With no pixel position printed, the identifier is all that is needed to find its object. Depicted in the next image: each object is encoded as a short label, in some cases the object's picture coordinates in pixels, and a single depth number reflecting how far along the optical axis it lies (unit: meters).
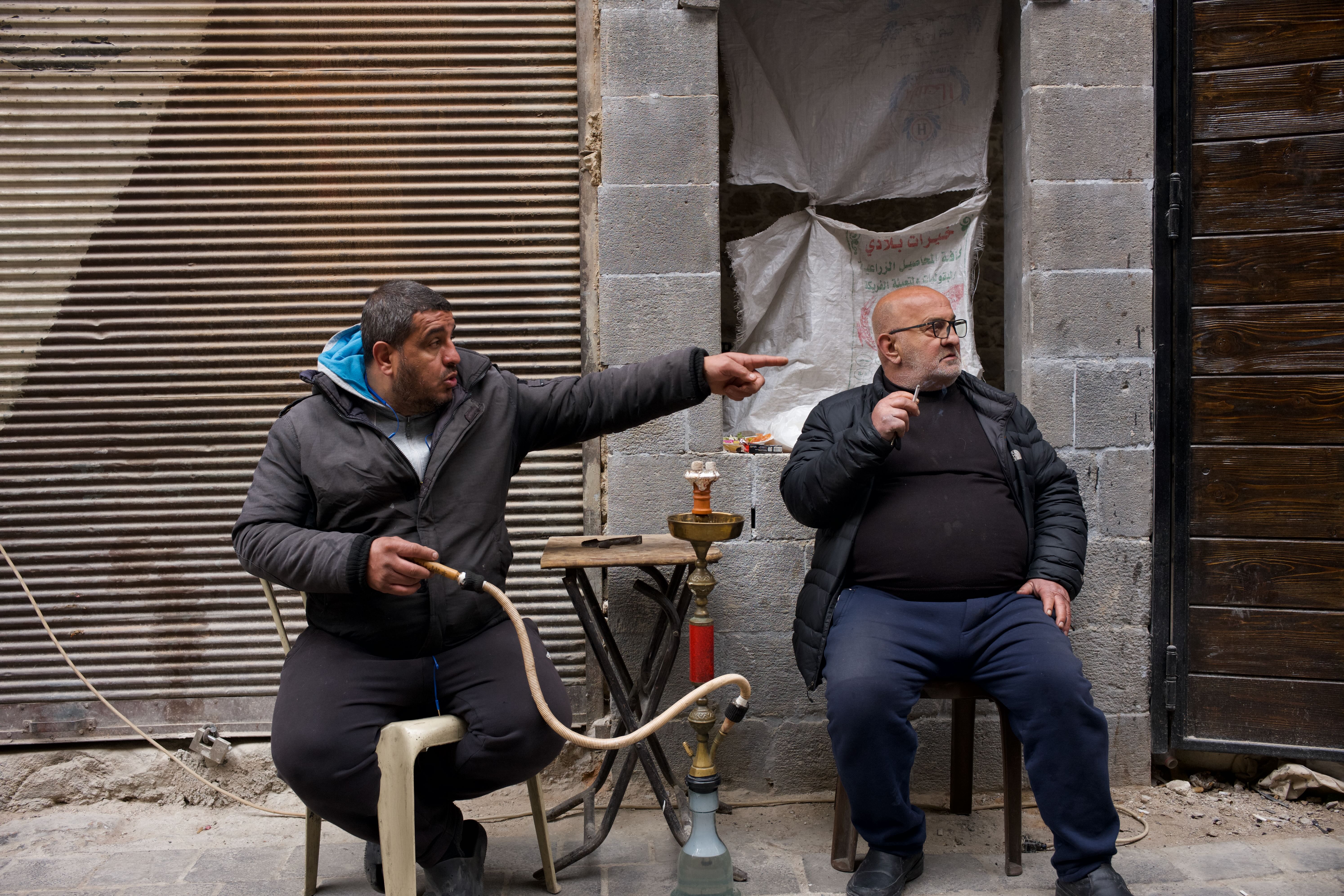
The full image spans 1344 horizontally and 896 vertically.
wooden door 3.35
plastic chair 2.29
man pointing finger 2.49
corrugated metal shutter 3.55
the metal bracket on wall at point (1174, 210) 3.40
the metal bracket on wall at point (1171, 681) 3.46
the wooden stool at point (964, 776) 2.81
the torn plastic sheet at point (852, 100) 3.97
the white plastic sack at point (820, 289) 3.93
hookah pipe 2.22
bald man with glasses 2.61
